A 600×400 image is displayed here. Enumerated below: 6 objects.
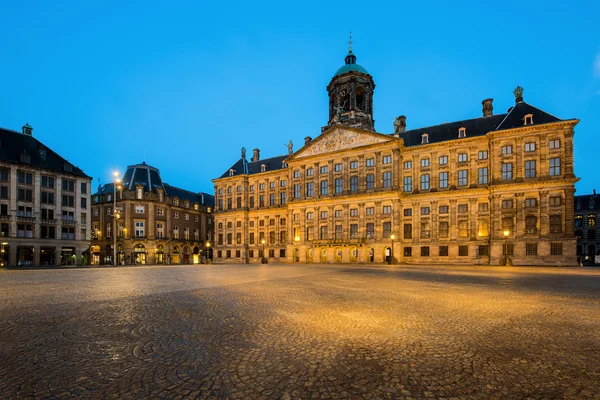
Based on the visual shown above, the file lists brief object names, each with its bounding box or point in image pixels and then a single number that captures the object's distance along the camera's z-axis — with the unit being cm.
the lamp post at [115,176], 3217
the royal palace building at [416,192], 4450
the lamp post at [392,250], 4854
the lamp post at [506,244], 4269
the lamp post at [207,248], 7303
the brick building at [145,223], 6481
